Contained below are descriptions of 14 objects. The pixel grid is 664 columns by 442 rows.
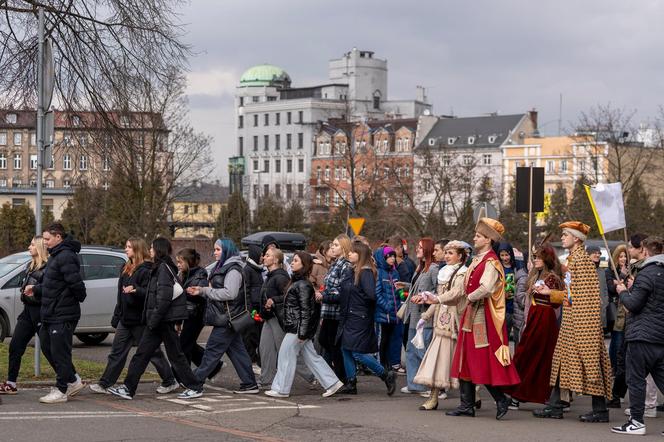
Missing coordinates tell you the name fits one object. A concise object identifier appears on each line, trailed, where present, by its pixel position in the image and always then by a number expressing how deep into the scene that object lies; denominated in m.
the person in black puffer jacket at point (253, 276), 14.15
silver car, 19.83
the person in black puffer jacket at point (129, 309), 13.40
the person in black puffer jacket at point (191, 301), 14.56
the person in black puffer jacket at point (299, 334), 13.83
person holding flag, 12.18
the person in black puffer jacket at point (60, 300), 12.79
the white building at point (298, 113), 135.50
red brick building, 65.50
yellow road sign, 33.53
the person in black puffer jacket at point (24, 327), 13.27
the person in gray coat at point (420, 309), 14.43
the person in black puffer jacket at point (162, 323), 13.12
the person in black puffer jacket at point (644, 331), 11.49
